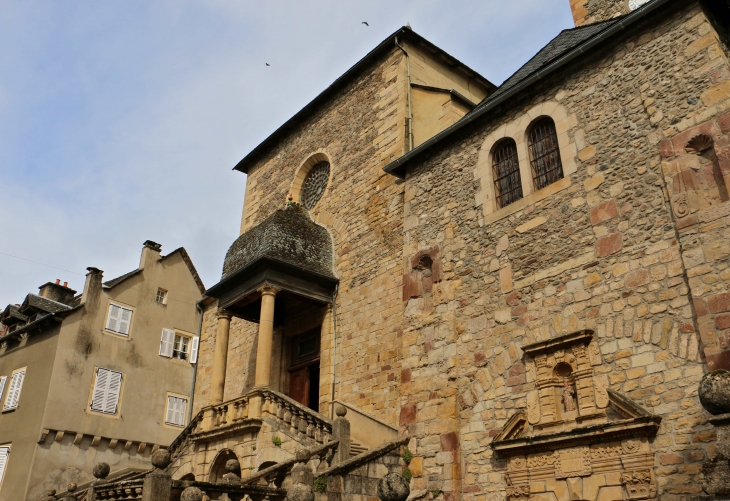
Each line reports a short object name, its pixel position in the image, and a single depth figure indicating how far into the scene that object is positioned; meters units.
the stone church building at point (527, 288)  6.83
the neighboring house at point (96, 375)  14.66
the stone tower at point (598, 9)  12.95
